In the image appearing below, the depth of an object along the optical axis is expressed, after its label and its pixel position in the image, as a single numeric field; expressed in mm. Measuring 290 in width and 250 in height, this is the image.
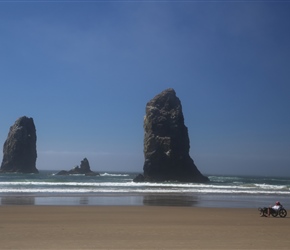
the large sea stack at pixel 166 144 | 69812
